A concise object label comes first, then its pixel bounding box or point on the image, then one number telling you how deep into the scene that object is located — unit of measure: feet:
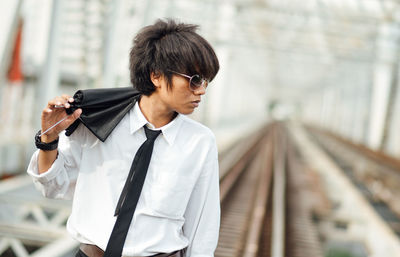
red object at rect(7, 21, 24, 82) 41.70
